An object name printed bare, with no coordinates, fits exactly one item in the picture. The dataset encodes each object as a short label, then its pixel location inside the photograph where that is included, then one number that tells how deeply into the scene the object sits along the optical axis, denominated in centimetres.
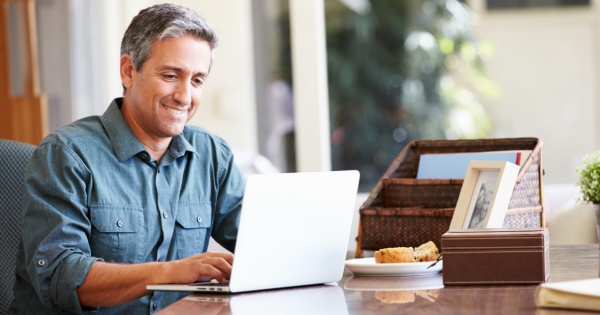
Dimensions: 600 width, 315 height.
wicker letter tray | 334
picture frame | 319
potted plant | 339
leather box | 286
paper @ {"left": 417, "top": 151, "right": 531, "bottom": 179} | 342
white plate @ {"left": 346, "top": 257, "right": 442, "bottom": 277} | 307
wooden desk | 265
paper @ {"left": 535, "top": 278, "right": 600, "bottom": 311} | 255
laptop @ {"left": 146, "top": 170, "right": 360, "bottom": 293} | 290
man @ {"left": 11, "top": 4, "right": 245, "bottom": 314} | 315
